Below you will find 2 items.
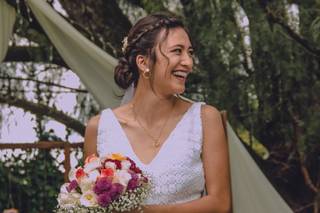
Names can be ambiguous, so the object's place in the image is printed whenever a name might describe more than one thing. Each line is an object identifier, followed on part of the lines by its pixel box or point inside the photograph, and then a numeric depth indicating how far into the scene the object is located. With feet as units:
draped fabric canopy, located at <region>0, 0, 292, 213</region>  13.70
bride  8.45
